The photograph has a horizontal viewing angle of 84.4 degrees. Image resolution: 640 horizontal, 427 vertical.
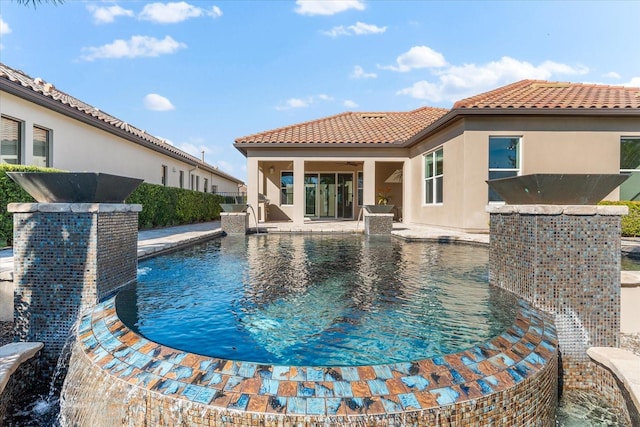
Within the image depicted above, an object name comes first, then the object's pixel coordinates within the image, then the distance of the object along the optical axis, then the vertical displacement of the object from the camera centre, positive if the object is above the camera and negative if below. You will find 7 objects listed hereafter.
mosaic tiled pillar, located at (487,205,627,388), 3.69 -0.67
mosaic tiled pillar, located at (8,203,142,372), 3.79 -0.65
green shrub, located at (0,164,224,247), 7.61 +0.19
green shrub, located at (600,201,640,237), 9.83 -0.26
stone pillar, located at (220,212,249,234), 12.44 -0.47
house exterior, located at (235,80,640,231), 10.96 +2.33
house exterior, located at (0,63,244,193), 9.14 +2.35
